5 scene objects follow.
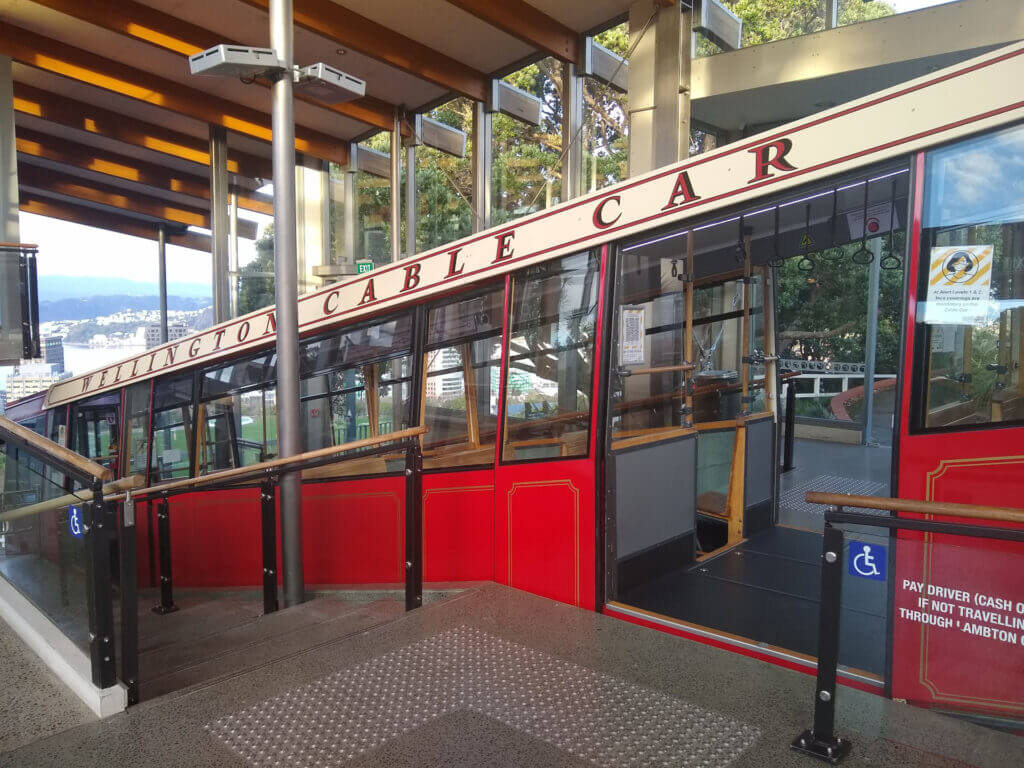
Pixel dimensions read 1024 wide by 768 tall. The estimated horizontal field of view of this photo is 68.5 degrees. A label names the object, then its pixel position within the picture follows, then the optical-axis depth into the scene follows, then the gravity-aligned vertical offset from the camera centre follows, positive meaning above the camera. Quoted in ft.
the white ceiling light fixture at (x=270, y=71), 13.47 +5.01
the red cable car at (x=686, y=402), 7.63 -1.11
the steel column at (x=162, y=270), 58.49 +5.31
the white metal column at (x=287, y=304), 14.25 +0.66
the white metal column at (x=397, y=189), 34.04 +6.78
